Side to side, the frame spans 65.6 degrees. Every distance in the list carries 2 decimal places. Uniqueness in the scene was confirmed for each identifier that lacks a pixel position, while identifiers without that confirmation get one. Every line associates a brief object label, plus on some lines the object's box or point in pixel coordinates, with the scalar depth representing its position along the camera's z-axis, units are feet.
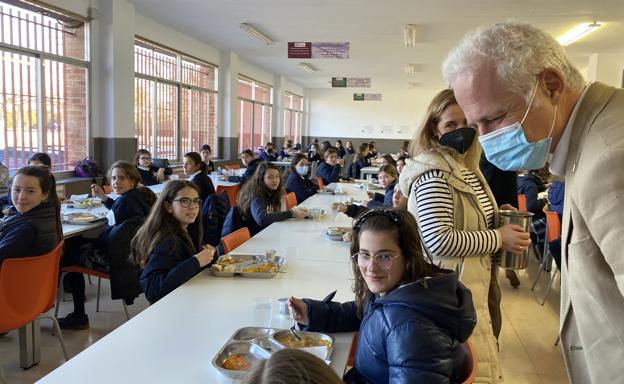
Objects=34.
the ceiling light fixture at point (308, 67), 42.29
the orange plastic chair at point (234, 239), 9.57
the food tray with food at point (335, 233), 10.87
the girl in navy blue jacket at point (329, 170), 25.16
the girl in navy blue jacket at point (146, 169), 21.71
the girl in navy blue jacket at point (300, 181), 18.88
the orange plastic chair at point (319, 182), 21.36
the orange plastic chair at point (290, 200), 15.80
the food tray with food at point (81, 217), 12.24
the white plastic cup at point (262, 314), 6.01
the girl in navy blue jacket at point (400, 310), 4.22
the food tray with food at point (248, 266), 7.86
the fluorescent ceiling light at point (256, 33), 26.46
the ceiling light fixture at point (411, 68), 40.68
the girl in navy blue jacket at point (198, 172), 16.74
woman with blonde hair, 5.46
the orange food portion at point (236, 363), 4.74
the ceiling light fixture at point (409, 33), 25.77
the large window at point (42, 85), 18.33
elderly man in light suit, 2.58
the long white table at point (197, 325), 4.72
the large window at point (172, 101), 27.22
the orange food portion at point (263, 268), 7.96
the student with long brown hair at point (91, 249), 11.63
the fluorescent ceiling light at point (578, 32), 24.81
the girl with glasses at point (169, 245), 7.65
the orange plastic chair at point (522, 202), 17.51
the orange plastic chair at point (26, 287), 7.87
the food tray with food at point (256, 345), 4.77
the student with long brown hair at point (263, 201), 12.80
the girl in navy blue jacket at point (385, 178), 17.56
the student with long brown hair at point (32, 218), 9.05
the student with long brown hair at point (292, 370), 2.43
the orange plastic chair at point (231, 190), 20.63
